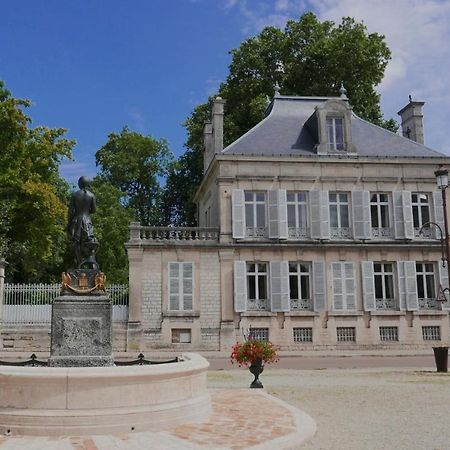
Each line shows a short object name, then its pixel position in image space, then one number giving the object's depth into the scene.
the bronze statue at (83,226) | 10.09
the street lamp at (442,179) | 15.26
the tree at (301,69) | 33.22
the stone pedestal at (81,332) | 9.23
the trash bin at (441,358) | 15.41
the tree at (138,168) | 39.94
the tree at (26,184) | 23.84
